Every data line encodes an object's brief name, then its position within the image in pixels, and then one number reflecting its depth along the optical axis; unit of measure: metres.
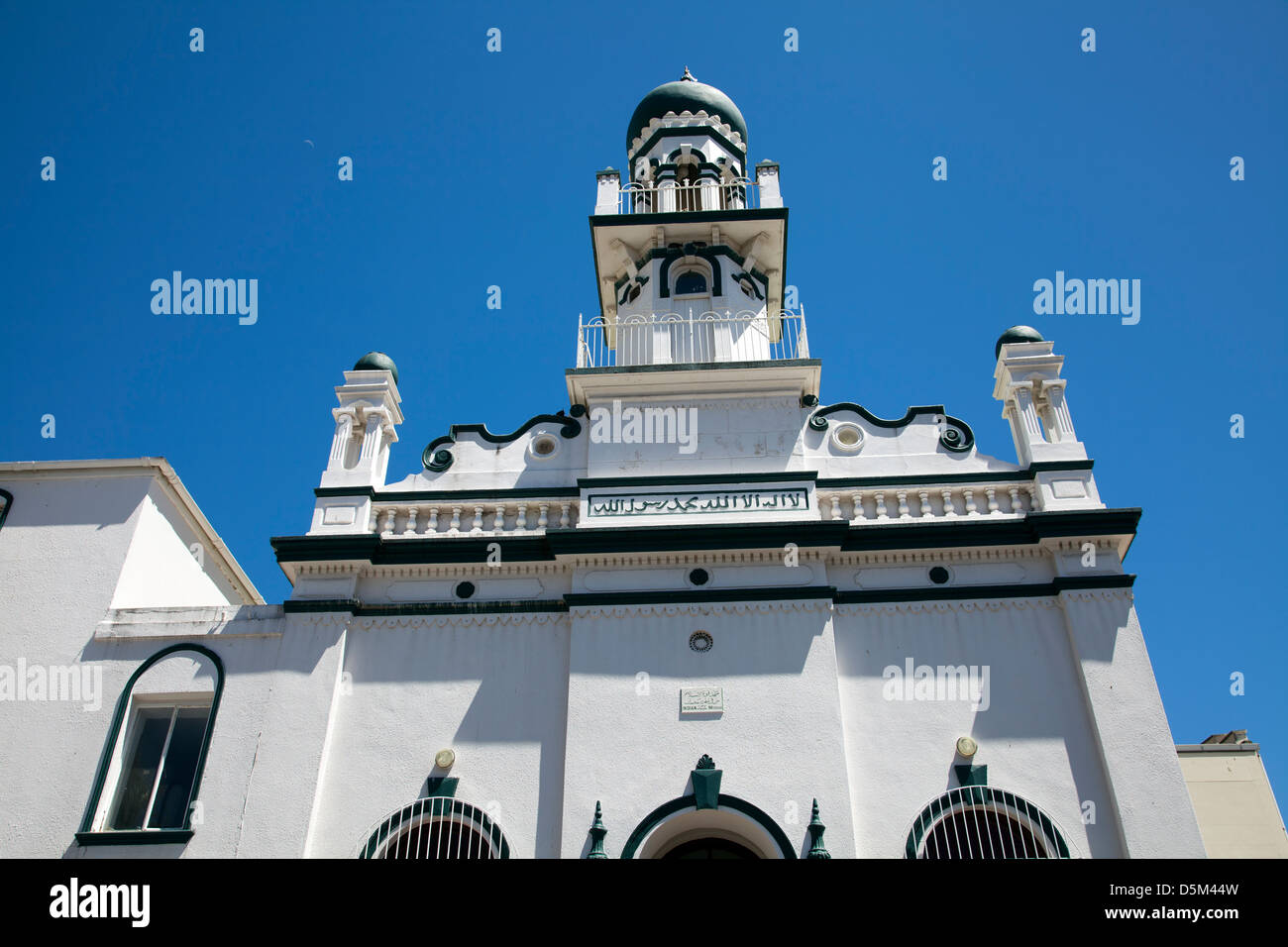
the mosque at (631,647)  13.26
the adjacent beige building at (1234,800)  17.53
